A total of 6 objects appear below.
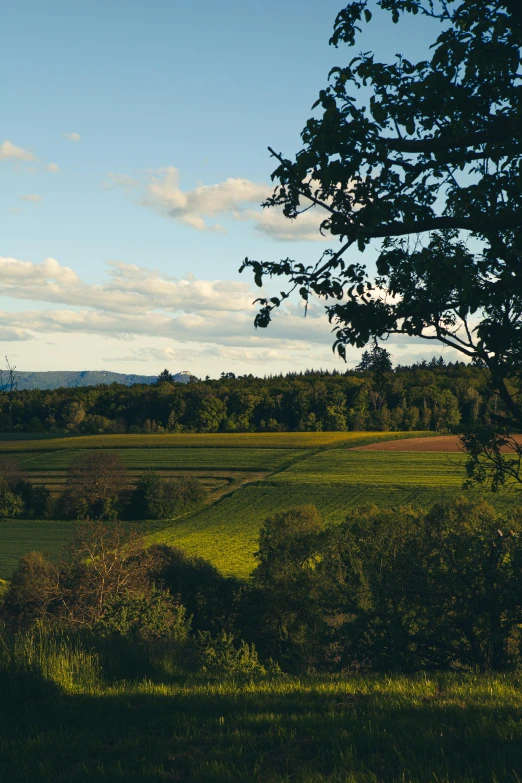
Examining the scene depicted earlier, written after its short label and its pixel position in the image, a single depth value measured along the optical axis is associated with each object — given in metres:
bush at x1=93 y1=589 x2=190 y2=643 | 19.64
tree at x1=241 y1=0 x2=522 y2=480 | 6.89
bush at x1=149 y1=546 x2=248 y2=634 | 41.81
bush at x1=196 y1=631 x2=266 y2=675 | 10.05
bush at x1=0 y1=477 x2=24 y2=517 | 76.50
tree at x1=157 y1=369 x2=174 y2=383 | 174.11
